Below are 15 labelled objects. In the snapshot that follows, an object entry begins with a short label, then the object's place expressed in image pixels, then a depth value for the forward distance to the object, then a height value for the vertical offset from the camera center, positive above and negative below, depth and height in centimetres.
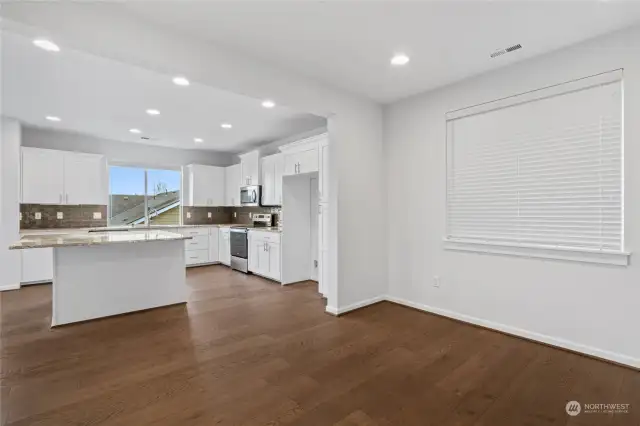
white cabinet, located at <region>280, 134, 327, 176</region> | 486 +89
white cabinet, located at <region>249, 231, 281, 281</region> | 555 -80
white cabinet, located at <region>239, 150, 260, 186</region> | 652 +90
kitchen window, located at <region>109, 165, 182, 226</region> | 668 +33
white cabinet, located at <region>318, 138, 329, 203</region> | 460 +56
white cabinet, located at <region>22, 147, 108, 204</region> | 542 +61
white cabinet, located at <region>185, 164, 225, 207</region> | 735 +60
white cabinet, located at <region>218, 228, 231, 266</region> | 710 -80
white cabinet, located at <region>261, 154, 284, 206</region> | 579 +60
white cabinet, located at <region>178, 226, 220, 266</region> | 695 -79
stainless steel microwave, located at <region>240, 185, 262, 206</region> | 648 +32
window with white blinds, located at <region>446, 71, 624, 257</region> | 269 +39
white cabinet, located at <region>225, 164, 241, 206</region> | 728 +60
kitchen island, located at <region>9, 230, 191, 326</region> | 356 -76
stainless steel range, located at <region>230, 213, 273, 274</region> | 639 -66
